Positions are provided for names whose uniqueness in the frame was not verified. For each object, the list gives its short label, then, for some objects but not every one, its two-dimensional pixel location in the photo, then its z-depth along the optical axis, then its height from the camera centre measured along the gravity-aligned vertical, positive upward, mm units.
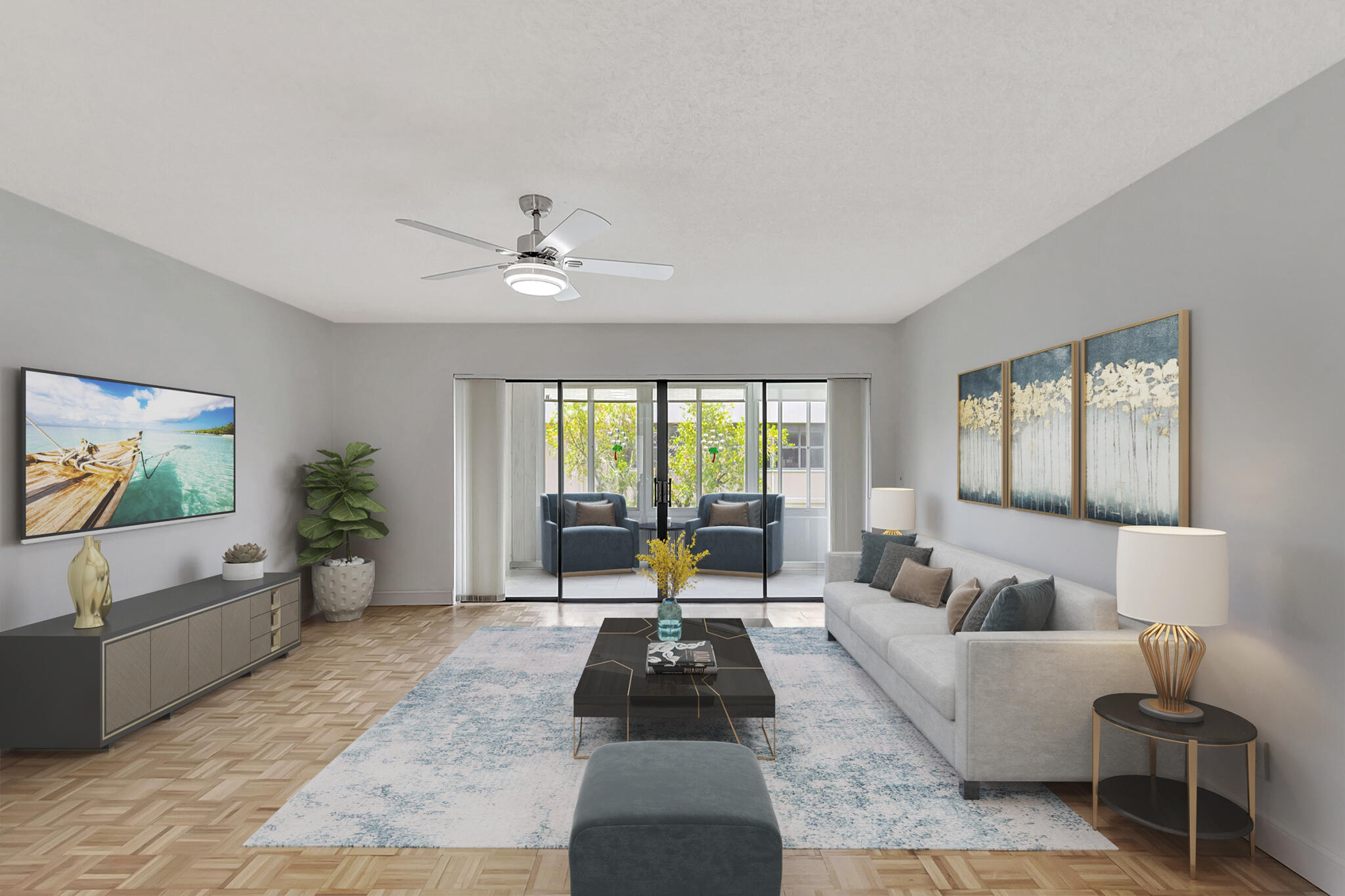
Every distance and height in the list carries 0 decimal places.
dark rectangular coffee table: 3086 -1093
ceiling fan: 2898 +921
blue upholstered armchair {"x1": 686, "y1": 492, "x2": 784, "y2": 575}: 6629 -810
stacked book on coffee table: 3438 -1052
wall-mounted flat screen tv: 3342 +10
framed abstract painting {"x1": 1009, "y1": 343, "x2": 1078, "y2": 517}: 3537 +136
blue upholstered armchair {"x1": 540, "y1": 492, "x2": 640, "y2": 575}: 6613 -827
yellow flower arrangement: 4008 -647
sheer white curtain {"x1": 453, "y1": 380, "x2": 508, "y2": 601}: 6496 -353
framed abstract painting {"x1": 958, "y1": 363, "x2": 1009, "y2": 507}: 4320 +140
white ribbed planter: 5695 -1120
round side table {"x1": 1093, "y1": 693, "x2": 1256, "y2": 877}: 2236 -1224
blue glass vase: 3932 -956
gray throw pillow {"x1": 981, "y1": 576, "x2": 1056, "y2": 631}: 3016 -682
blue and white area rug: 2541 -1394
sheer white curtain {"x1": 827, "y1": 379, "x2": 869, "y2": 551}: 6492 -47
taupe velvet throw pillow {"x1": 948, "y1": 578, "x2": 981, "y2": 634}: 3596 -771
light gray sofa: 2729 -956
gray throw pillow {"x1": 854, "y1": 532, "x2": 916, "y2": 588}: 5031 -699
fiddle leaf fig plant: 5629 -396
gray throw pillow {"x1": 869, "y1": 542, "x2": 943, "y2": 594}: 4750 -733
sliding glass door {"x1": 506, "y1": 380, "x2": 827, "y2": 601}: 6543 -178
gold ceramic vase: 3275 -616
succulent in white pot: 4531 -709
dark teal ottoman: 1914 -1100
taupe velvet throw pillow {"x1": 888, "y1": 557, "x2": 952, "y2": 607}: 4340 -820
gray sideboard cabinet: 3111 -1035
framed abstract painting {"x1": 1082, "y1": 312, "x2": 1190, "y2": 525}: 2783 +142
